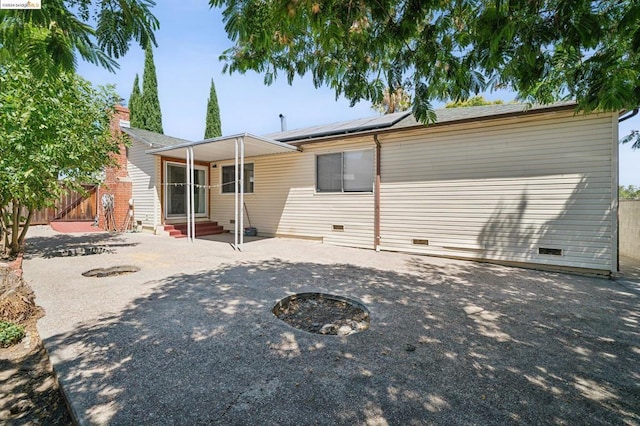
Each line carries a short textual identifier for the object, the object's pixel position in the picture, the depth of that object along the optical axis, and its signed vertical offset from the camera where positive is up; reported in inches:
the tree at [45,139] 200.8 +53.3
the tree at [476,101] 732.7 +265.3
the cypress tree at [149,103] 791.1 +285.1
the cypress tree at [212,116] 908.3 +283.7
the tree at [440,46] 87.4 +60.4
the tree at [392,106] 730.1 +262.0
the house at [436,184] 223.9 +22.6
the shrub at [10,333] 113.7 -51.3
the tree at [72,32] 60.6 +39.2
